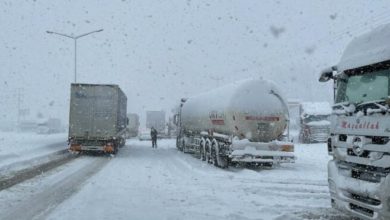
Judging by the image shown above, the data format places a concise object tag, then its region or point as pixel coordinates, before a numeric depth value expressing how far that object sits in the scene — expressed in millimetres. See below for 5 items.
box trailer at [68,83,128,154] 26125
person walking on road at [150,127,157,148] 36875
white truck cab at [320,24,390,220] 7688
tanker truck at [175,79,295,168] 18844
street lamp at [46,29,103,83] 43331
